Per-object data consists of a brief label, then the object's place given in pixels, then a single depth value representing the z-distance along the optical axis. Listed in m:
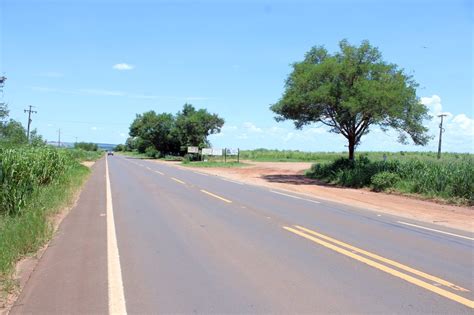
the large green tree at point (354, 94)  27.92
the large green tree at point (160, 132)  101.12
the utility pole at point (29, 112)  76.69
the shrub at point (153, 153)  109.62
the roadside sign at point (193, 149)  79.81
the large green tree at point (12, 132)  23.80
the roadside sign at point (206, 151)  75.25
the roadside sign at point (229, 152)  72.44
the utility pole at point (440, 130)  56.53
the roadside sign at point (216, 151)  74.94
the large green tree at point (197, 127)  89.25
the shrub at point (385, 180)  24.94
